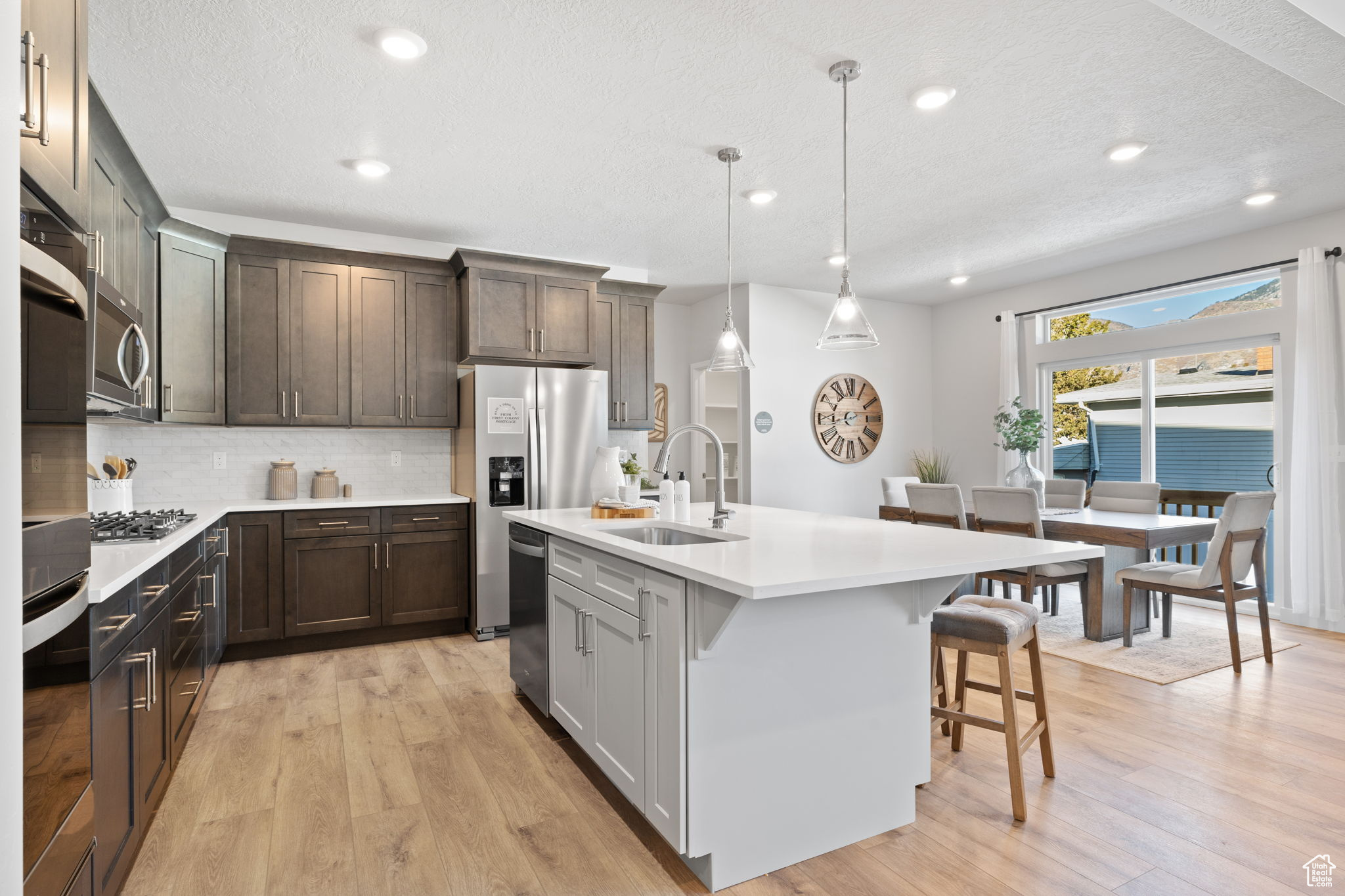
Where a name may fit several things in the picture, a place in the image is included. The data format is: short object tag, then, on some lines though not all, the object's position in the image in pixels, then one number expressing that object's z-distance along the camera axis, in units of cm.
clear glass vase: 466
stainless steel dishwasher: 290
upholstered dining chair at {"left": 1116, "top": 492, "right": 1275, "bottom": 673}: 354
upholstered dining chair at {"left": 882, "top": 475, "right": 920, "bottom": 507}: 519
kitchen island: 181
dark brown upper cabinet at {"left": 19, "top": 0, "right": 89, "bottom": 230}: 102
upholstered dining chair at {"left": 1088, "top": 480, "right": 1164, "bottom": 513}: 462
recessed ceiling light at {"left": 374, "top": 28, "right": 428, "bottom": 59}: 242
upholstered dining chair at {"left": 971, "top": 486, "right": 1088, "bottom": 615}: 391
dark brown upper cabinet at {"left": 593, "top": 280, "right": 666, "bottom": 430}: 525
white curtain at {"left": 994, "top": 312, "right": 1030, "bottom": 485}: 624
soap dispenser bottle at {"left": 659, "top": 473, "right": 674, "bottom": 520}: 300
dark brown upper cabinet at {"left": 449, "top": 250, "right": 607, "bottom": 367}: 452
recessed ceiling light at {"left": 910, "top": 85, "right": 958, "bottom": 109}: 283
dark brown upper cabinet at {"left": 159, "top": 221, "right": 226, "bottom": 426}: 373
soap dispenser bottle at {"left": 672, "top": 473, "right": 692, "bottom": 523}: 305
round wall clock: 664
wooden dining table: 374
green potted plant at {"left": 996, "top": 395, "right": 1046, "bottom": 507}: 469
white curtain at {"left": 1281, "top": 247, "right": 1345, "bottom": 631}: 427
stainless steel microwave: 210
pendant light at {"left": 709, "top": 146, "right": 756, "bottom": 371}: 334
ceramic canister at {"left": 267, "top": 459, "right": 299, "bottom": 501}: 435
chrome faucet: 272
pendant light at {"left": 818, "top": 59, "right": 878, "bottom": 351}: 269
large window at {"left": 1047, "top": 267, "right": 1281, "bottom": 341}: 482
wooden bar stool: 214
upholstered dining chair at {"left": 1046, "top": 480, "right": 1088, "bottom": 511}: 480
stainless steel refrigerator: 436
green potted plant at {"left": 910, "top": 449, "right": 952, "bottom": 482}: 678
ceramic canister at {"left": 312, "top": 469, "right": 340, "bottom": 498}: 446
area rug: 357
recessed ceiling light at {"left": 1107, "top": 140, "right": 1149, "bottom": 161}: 338
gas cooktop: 237
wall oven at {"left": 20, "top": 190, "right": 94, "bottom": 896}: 99
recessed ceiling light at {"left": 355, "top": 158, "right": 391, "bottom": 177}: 346
